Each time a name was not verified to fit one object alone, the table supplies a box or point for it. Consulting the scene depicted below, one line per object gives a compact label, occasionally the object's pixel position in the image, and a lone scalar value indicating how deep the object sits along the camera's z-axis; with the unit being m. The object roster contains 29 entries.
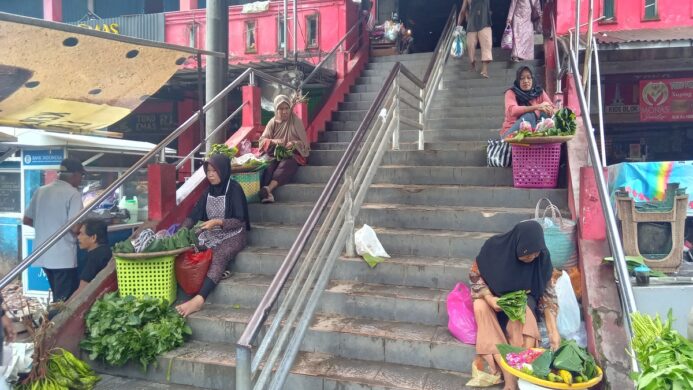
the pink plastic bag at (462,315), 3.84
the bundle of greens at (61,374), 3.80
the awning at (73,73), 3.94
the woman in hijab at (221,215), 5.12
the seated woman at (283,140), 6.55
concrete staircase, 3.88
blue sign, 7.64
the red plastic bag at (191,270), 4.86
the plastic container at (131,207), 8.17
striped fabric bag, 5.79
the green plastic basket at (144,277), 4.63
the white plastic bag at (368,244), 4.91
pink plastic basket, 5.17
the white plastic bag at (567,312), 3.79
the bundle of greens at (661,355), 2.00
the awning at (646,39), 6.59
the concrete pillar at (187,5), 12.66
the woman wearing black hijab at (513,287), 3.64
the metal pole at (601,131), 4.17
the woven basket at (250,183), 6.01
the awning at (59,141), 7.27
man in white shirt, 5.43
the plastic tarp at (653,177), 5.60
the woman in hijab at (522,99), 5.65
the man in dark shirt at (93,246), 5.33
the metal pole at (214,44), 6.39
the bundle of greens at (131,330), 4.22
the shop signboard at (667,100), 9.10
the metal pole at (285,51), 9.04
